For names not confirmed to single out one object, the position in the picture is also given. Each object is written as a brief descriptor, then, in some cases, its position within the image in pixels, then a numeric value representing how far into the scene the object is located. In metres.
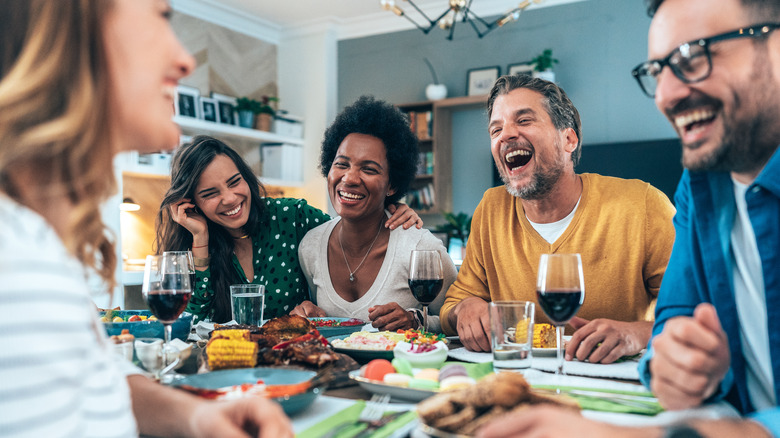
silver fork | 0.79
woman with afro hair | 2.19
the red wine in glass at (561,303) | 1.09
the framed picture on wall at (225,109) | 5.97
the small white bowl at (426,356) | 1.13
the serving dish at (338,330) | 1.49
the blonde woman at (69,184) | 0.48
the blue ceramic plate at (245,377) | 0.96
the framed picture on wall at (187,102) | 5.49
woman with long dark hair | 2.26
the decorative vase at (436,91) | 5.89
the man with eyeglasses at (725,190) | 0.86
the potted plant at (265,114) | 6.18
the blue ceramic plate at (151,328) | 1.32
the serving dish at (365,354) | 1.23
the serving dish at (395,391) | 0.92
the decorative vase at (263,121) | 6.19
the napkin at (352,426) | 0.77
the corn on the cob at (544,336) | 1.33
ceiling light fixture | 3.21
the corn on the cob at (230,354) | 1.10
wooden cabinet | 5.88
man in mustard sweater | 1.84
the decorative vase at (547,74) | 5.25
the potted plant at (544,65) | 5.27
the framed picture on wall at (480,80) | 5.72
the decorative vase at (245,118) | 6.06
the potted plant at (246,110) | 6.04
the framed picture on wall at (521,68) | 5.50
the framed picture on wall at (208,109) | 5.79
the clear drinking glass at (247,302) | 1.56
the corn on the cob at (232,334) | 1.15
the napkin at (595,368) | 1.12
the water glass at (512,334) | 1.05
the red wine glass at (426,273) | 1.52
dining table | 0.80
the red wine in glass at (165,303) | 1.18
